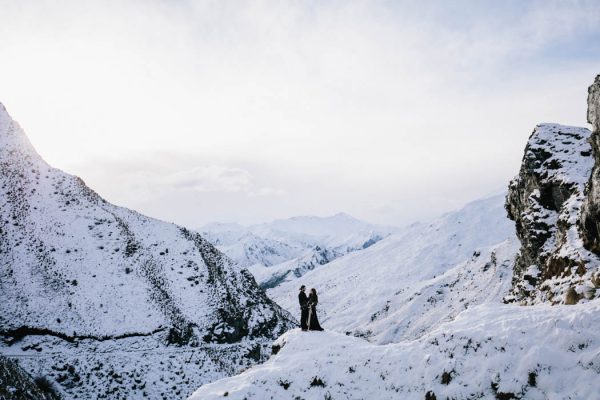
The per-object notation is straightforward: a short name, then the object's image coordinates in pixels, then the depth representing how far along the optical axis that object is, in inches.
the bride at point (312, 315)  864.8
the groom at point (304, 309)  877.2
